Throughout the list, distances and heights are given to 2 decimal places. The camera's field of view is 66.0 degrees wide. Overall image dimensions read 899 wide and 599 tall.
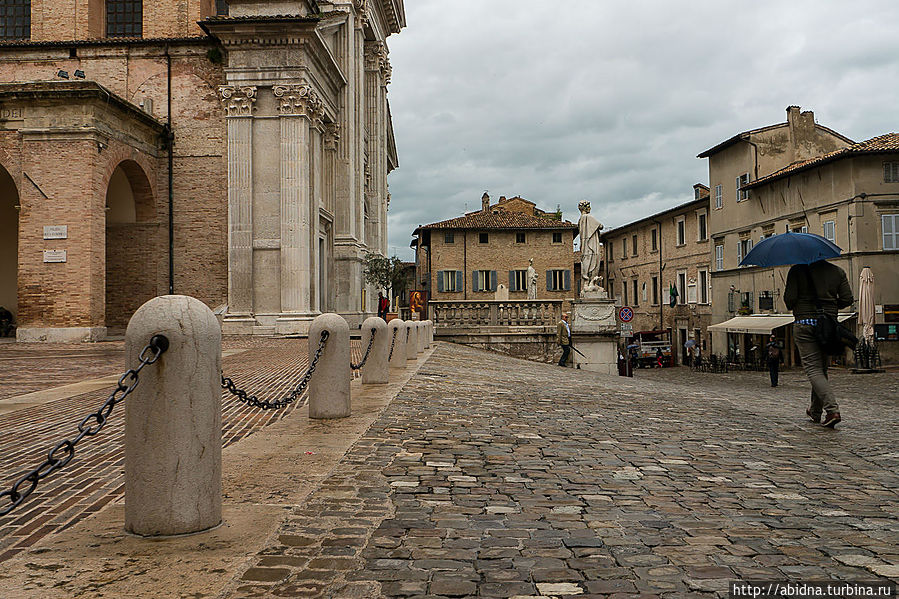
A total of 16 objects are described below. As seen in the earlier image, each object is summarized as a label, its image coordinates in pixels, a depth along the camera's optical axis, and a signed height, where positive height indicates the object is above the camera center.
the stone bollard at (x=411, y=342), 14.23 -0.57
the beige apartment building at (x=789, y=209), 29.09 +4.70
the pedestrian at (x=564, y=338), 22.43 -0.84
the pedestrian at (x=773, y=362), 23.22 -1.78
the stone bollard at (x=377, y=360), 8.88 -0.60
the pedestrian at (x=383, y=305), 29.50 +0.42
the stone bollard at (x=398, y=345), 11.67 -0.52
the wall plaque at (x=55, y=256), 19.53 +1.80
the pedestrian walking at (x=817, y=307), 7.29 +0.02
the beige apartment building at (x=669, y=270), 43.72 +2.86
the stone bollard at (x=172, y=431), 3.04 -0.50
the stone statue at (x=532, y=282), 34.51 +1.58
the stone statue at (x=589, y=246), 24.12 +2.30
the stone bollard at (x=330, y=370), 6.30 -0.50
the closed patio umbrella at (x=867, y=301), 27.03 +0.26
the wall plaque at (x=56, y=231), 19.59 +2.50
